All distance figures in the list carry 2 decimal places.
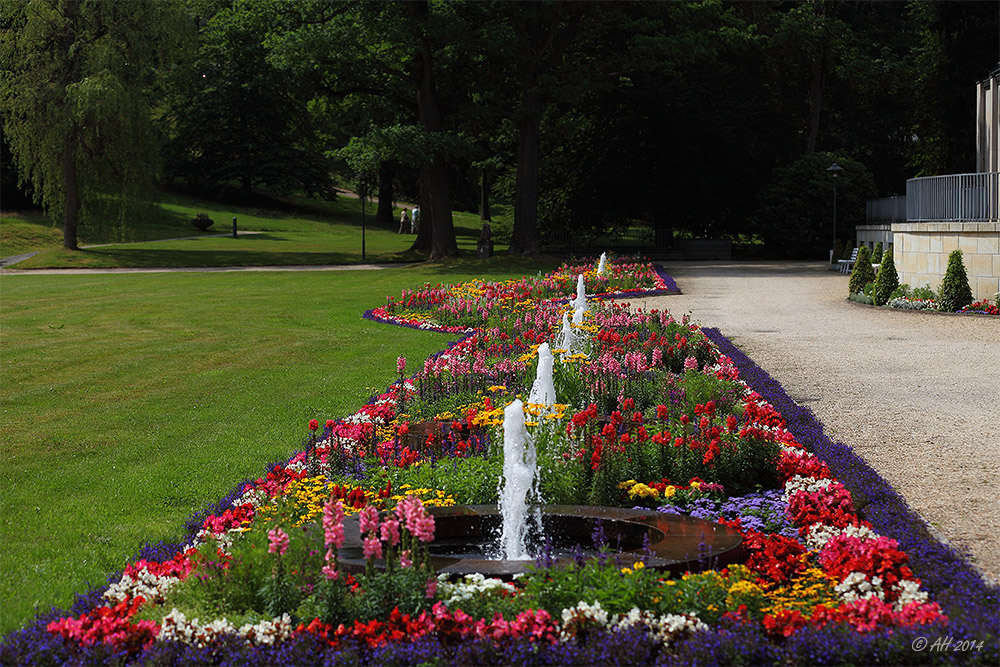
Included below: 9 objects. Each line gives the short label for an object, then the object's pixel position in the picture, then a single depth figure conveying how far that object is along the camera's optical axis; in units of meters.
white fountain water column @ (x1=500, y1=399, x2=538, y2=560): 5.88
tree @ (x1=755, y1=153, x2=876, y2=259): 40.16
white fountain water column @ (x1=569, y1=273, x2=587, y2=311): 15.25
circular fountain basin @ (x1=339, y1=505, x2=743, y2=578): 5.16
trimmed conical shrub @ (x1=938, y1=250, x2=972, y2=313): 19.05
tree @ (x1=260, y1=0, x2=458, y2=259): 31.55
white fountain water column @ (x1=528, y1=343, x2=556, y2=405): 8.20
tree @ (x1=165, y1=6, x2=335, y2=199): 58.31
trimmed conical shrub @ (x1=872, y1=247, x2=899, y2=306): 20.72
